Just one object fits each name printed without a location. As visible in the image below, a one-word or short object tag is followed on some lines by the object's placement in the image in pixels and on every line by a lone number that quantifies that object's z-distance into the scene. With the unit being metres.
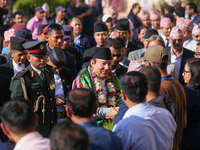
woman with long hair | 6.65
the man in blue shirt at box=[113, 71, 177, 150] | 4.62
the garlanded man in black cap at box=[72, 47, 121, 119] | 7.22
